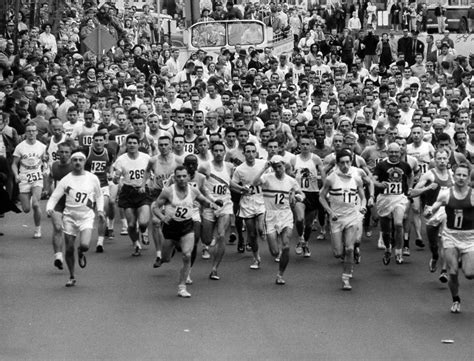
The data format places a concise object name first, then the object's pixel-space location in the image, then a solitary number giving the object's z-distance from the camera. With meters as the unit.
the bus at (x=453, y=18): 47.41
